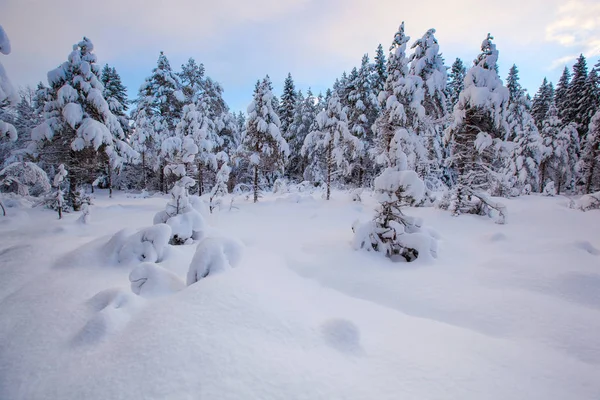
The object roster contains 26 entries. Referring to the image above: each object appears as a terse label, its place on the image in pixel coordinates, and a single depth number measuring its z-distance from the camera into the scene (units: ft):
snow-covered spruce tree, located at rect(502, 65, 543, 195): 88.28
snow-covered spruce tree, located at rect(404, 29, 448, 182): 50.29
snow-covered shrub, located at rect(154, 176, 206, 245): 26.81
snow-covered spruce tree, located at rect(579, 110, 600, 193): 73.82
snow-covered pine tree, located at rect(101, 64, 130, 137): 89.76
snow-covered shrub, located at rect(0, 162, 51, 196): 40.75
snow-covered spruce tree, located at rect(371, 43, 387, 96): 84.63
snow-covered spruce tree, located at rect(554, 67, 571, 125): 99.30
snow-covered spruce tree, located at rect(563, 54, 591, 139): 94.48
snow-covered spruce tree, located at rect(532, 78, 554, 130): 117.08
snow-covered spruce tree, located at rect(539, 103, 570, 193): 86.89
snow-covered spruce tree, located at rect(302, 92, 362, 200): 65.41
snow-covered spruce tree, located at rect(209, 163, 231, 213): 65.31
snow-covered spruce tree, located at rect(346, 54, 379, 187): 81.51
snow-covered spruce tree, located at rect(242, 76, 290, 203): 63.05
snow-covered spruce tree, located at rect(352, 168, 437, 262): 25.21
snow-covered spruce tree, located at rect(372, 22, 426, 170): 47.24
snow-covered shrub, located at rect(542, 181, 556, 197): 86.94
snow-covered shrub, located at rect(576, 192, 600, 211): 45.75
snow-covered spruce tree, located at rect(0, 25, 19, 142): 16.92
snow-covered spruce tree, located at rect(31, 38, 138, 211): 45.47
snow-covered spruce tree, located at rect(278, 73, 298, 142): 111.24
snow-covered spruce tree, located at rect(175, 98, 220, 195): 72.28
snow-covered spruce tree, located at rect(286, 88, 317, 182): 108.06
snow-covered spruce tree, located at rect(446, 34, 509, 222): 40.78
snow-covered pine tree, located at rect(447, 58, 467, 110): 108.37
